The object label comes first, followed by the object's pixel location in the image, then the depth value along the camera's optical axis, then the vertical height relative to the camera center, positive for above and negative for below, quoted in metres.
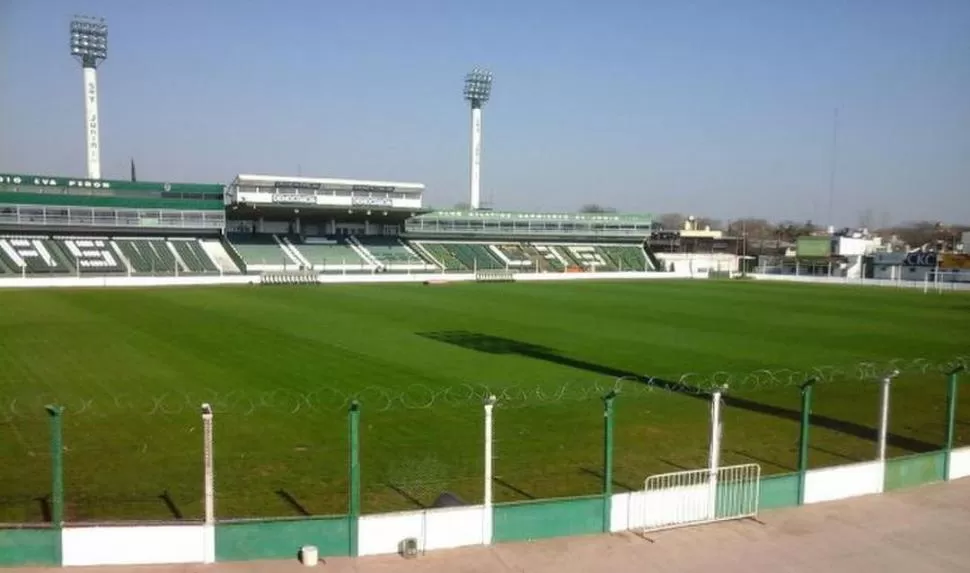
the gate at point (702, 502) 8.91 -3.22
